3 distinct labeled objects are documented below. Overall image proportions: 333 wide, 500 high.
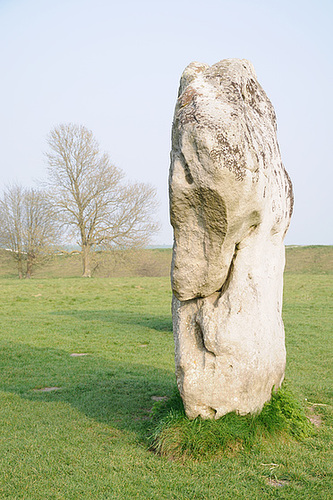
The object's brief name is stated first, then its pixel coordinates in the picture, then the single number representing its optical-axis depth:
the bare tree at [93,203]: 36.06
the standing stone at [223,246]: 4.60
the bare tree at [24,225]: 38.62
